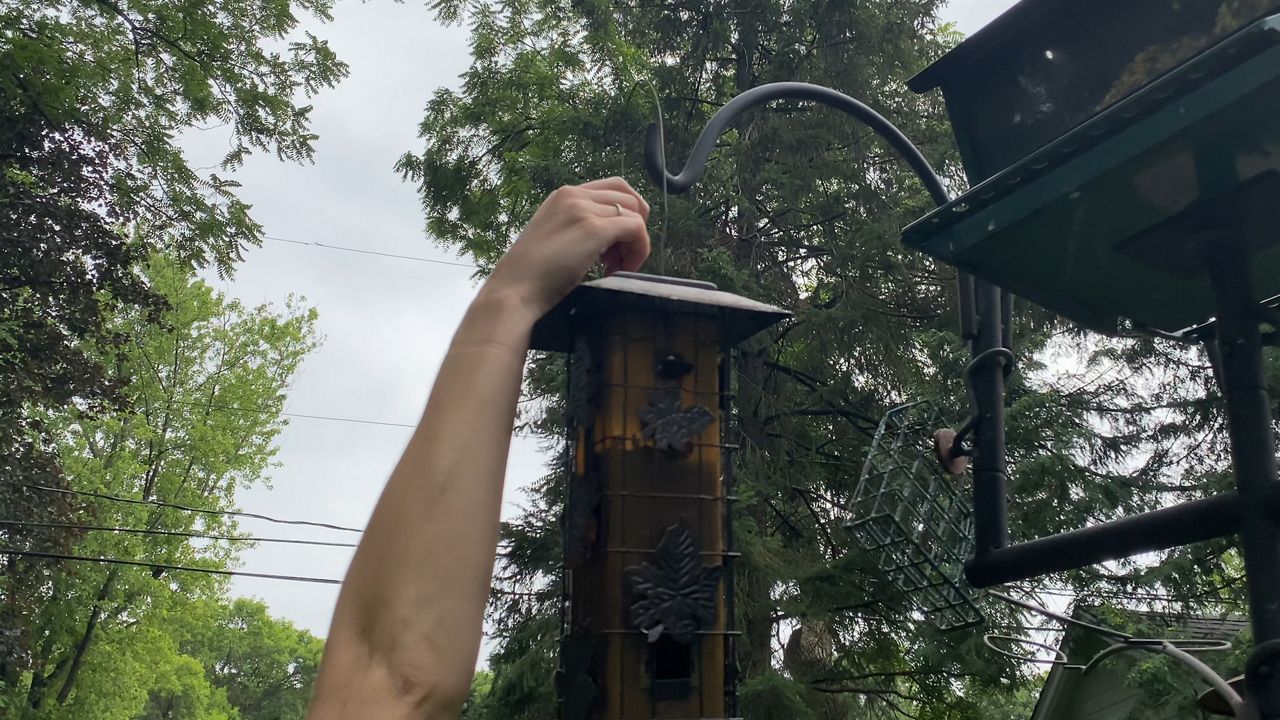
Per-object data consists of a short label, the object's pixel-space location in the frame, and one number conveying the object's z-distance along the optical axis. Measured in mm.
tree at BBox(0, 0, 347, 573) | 8477
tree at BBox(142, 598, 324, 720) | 31188
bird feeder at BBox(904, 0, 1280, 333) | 1140
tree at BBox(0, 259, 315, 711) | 14203
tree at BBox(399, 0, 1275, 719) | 7176
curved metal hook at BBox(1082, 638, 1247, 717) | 1257
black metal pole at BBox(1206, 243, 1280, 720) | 1104
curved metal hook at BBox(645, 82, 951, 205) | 1917
